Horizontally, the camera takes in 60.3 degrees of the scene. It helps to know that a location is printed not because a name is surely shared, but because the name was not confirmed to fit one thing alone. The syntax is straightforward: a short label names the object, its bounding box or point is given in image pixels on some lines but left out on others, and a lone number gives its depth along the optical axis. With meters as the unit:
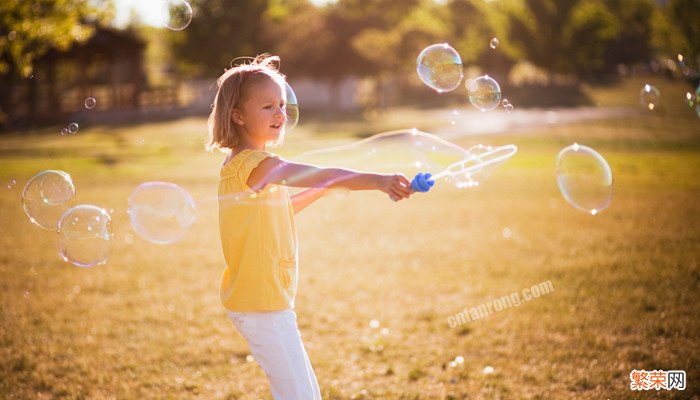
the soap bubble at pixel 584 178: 5.39
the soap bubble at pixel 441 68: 5.43
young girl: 2.95
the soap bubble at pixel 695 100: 5.76
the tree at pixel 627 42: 57.50
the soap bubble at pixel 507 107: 5.45
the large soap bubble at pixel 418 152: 4.11
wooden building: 33.34
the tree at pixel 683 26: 31.66
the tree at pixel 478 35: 59.91
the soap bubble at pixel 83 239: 4.52
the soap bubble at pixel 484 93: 5.42
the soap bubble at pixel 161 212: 4.52
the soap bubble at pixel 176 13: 5.41
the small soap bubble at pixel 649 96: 5.84
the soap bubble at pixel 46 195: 4.70
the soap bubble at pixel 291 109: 3.70
